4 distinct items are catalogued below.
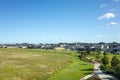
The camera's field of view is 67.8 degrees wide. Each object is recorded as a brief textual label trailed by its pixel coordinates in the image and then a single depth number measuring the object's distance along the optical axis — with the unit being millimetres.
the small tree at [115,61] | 23035
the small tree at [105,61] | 26141
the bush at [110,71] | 19734
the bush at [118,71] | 17378
